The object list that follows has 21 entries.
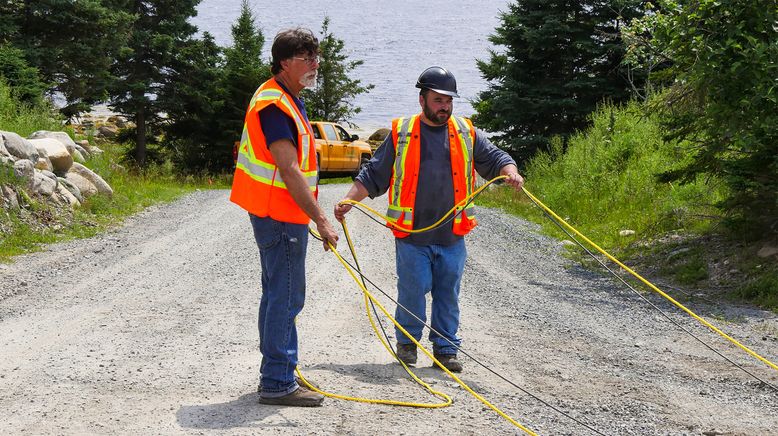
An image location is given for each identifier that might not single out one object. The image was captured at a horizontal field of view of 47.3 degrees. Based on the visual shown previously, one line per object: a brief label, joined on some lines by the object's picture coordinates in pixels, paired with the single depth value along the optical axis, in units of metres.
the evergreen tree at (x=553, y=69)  24.30
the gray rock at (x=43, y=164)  14.36
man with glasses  4.63
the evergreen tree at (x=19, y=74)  18.23
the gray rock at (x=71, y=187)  14.70
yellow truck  27.30
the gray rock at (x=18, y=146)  13.23
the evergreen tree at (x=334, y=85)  46.72
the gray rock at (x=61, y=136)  16.31
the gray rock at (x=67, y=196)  14.17
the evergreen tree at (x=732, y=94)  9.66
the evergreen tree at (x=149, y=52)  29.56
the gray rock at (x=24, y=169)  12.91
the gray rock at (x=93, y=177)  15.81
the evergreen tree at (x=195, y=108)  31.05
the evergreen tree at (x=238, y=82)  32.81
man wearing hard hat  5.92
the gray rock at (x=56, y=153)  14.95
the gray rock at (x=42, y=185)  13.41
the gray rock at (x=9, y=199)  12.18
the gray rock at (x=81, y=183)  15.15
